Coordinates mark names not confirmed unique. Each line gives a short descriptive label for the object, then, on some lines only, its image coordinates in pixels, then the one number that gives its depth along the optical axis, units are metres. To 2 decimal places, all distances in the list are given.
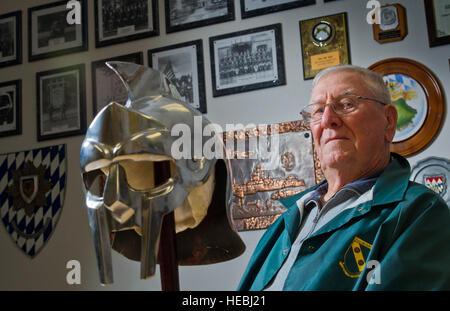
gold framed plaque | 3.44
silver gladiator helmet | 1.08
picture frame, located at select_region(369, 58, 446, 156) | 3.16
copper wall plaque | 3.41
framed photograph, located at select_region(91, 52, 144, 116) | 3.98
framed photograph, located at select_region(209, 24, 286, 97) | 3.60
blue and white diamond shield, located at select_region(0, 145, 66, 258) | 4.00
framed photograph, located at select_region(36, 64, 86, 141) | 4.09
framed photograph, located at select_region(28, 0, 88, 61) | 4.24
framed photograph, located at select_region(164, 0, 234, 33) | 3.79
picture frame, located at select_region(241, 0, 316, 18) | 3.59
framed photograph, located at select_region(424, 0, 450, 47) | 3.22
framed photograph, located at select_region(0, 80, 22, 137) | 4.28
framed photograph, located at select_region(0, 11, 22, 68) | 4.41
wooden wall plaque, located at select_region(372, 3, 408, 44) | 3.30
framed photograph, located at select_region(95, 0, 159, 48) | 4.00
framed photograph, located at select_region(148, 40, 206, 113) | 3.76
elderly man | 1.39
